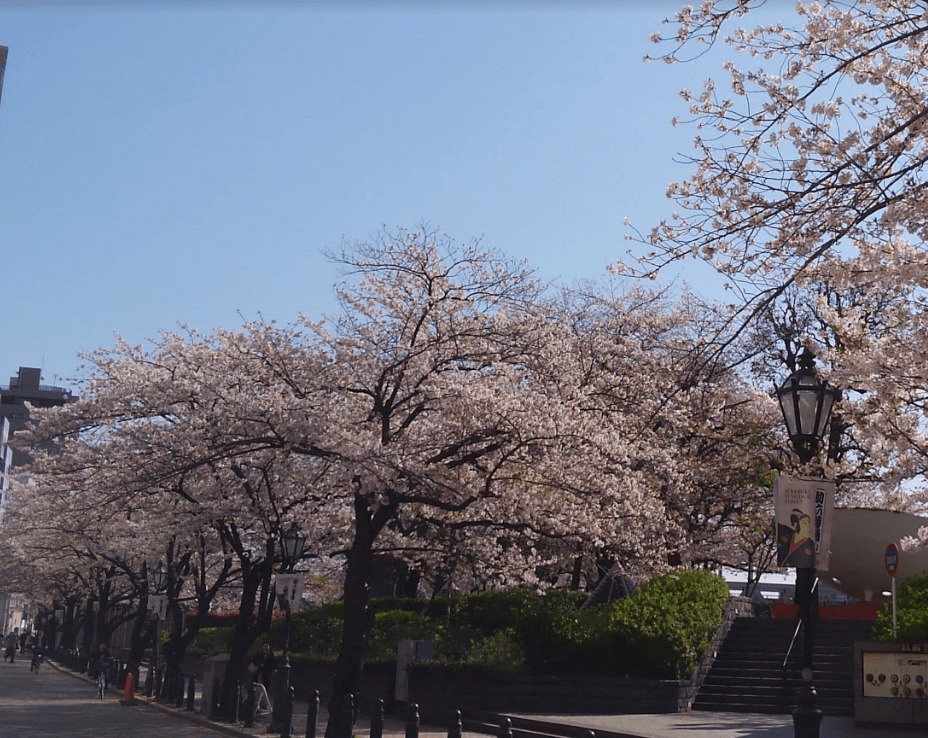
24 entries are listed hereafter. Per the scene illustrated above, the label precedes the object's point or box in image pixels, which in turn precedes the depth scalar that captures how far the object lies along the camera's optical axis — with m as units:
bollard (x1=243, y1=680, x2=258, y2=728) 21.58
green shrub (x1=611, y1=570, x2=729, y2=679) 20.78
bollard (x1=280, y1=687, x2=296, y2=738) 19.33
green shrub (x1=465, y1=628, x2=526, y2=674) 21.48
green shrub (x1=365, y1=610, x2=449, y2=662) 25.38
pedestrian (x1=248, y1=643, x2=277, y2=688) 24.89
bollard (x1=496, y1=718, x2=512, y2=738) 11.65
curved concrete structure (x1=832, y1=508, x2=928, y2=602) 28.19
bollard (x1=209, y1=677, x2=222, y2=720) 23.92
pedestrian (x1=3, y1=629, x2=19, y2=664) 65.05
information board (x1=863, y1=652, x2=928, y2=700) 16.16
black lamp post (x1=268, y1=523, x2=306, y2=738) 19.66
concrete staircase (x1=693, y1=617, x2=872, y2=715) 20.45
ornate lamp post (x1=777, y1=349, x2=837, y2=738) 10.42
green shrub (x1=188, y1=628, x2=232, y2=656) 44.44
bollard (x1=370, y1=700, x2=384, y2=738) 15.10
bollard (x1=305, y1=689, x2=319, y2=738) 17.47
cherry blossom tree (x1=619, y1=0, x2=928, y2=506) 8.47
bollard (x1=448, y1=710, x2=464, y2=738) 12.73
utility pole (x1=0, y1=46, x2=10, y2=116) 27.27
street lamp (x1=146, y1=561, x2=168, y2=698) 33.34
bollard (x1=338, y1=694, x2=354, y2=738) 16.48
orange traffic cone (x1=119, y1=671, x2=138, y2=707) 29.31
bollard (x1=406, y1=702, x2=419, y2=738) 14.14
